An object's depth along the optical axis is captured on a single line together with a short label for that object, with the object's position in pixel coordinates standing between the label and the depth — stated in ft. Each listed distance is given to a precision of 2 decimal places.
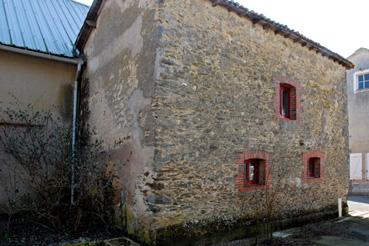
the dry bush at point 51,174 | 23.65
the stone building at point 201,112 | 20.43
